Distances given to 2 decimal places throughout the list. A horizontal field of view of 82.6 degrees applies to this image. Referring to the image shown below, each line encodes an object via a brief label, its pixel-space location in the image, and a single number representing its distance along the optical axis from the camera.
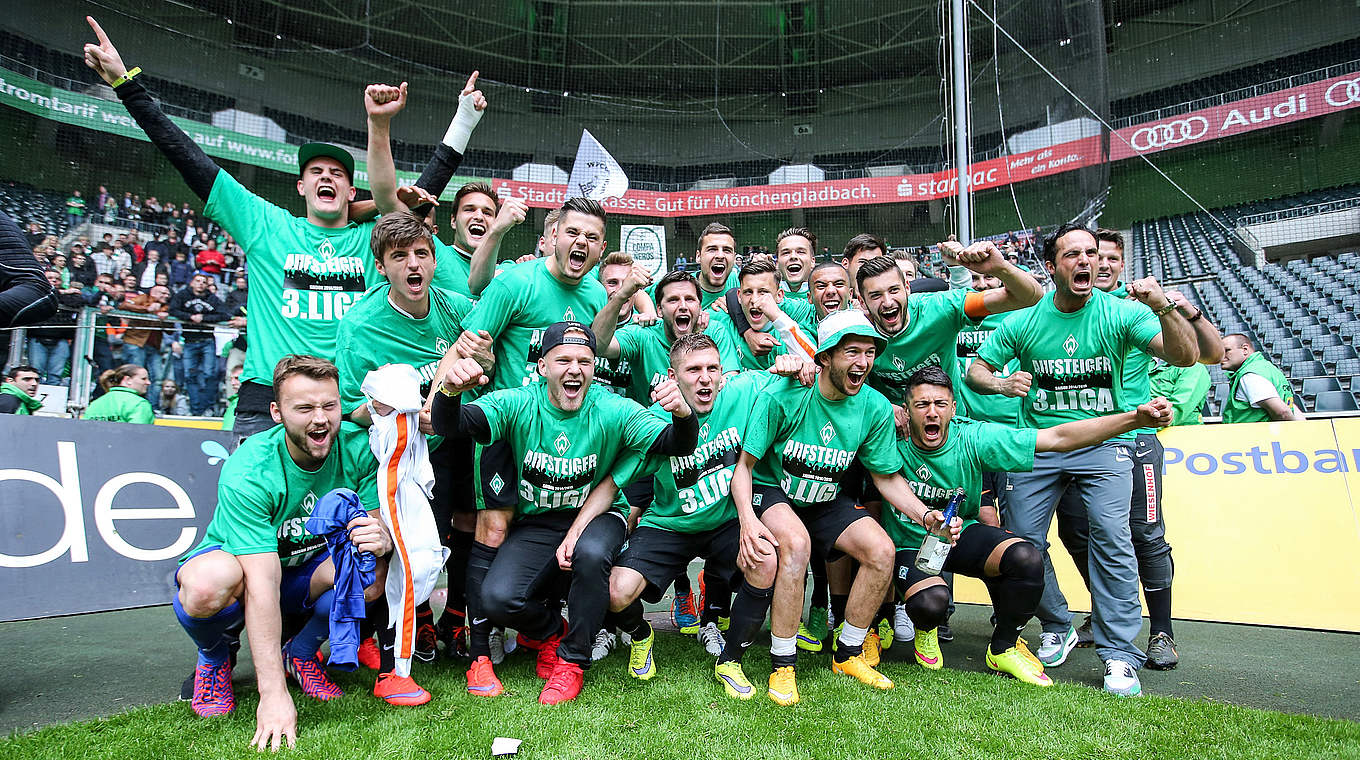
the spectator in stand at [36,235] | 10.45
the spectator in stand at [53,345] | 5.72
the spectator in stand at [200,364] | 7.50
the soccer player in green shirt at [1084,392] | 3.39
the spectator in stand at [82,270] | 10.36
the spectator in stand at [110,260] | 11.30
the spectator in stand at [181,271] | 11.54
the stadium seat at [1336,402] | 9.39
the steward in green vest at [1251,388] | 5.56
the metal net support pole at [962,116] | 6.30
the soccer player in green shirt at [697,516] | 3.24
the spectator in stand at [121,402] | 6.02
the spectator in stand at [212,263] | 11.81
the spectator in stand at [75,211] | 13.41
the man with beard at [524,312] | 3.33
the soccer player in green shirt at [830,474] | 3.25
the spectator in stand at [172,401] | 7.37
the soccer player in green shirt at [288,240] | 3.25
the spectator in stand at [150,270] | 11.40
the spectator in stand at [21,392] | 5.29
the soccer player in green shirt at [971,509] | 3.31
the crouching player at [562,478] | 3.08
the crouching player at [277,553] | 2.58
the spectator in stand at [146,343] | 6.91
